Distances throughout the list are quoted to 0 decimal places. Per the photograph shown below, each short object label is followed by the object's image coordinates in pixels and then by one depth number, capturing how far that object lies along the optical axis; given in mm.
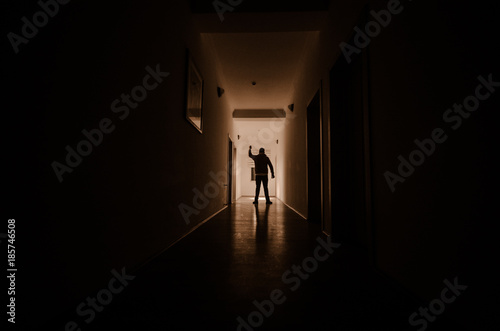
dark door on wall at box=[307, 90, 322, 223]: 3084
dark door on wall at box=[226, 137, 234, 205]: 5302
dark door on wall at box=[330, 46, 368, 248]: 1958
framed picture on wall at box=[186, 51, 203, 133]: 2235
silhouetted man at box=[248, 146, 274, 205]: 5227
